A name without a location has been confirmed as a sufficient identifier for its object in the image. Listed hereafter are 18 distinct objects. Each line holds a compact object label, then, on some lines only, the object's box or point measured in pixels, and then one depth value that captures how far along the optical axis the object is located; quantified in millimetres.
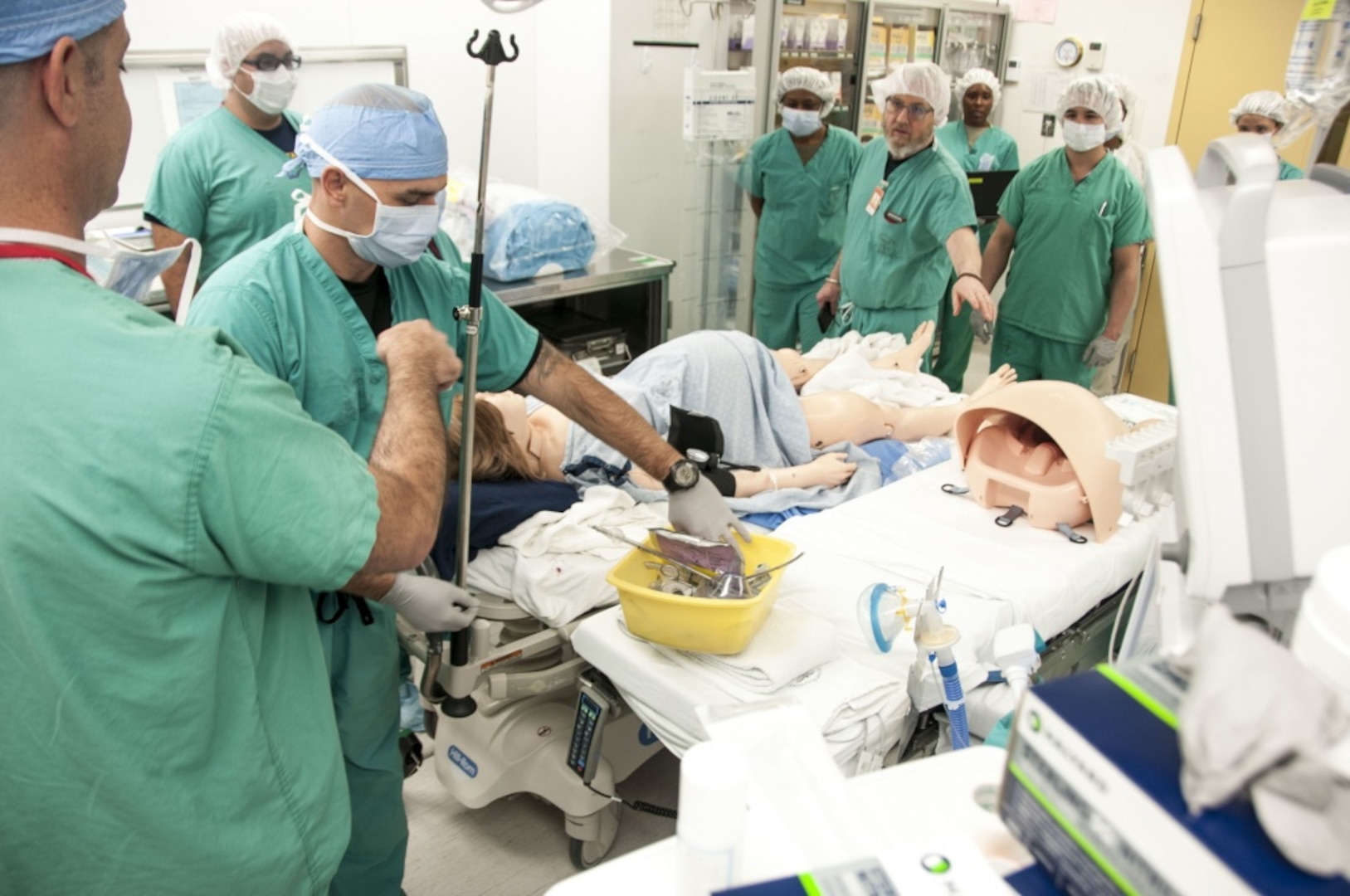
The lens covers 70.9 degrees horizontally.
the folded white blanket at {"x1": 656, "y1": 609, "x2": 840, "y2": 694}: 1488
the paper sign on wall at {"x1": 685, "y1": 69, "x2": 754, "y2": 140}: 4043
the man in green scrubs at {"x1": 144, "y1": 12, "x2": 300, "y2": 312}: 2732
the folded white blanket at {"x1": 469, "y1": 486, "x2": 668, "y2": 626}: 1951
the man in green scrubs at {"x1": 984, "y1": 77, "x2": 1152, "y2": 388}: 3619
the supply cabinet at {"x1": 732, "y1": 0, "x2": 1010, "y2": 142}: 4504
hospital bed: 1525
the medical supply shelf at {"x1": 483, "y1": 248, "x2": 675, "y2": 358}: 3529
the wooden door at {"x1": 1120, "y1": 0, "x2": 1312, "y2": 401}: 3852
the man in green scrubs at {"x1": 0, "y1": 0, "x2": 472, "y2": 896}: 841
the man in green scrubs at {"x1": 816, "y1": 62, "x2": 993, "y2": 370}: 3469
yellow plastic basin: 1443
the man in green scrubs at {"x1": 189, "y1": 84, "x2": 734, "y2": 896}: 1470
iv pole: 1445
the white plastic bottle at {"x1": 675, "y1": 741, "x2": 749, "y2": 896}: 615
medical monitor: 743
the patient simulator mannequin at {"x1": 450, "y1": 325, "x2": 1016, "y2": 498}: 2441
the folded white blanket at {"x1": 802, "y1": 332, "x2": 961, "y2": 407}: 3016
